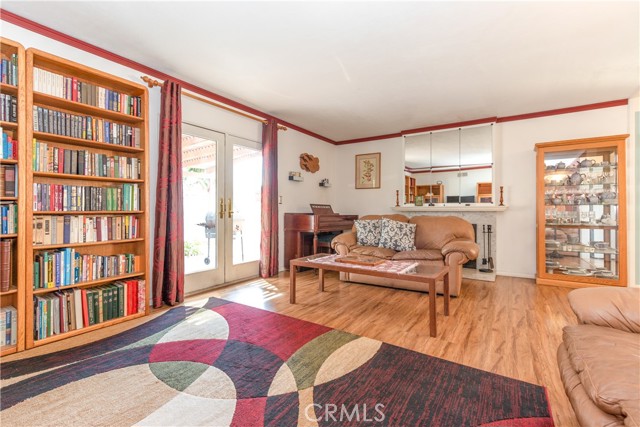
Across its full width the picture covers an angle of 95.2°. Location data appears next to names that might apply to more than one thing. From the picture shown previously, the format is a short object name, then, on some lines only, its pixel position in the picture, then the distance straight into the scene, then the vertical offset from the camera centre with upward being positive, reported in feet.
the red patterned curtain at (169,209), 9.75 +0.11
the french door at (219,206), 11.49 +0.24
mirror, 15.14 +2.46
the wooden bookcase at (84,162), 7.00 +1.37
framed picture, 18.61 +2.66
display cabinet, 12.13 -0.09
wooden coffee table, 7.61 -1.75
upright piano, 15.24 -0.98
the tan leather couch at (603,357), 3.00 -1.84
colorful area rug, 4.61 -3.22
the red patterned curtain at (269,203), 14.03 +0.42
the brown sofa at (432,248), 10.97 -1.58
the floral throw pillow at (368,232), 13.91 -1.02
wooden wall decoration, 17.03 +2.94
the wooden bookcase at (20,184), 6.65 +0.67
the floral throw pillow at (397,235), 13.28 -1.13
